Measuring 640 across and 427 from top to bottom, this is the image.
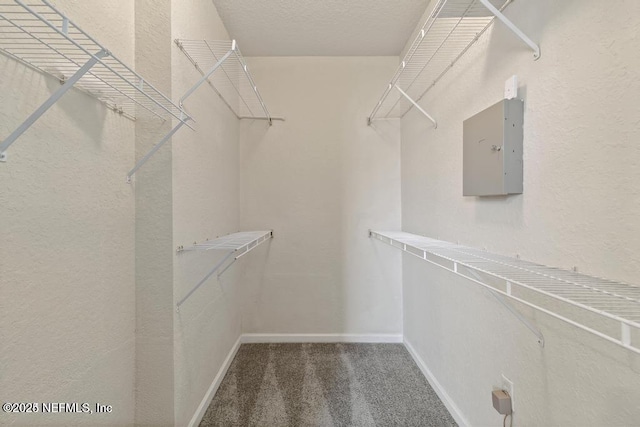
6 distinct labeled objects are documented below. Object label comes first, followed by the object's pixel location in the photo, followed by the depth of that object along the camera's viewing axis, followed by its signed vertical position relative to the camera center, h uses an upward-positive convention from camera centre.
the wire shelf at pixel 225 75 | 1.42 +0.85
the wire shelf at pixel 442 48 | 1.09 +0.82
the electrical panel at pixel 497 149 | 1.04 +0.24
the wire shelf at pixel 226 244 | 1.39 -0.16
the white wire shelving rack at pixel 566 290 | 0.58 -0.17
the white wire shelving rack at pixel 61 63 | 0.69 +0.44
